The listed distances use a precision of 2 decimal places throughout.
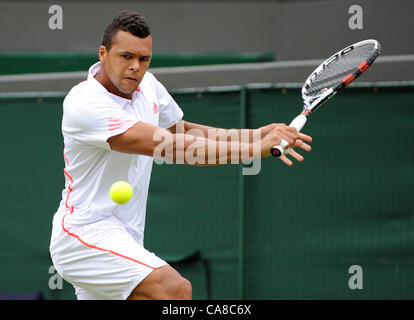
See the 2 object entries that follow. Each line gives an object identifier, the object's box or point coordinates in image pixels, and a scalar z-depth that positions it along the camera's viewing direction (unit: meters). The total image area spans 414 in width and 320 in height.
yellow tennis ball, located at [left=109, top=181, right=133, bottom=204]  7.63
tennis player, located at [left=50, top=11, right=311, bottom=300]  7.59
